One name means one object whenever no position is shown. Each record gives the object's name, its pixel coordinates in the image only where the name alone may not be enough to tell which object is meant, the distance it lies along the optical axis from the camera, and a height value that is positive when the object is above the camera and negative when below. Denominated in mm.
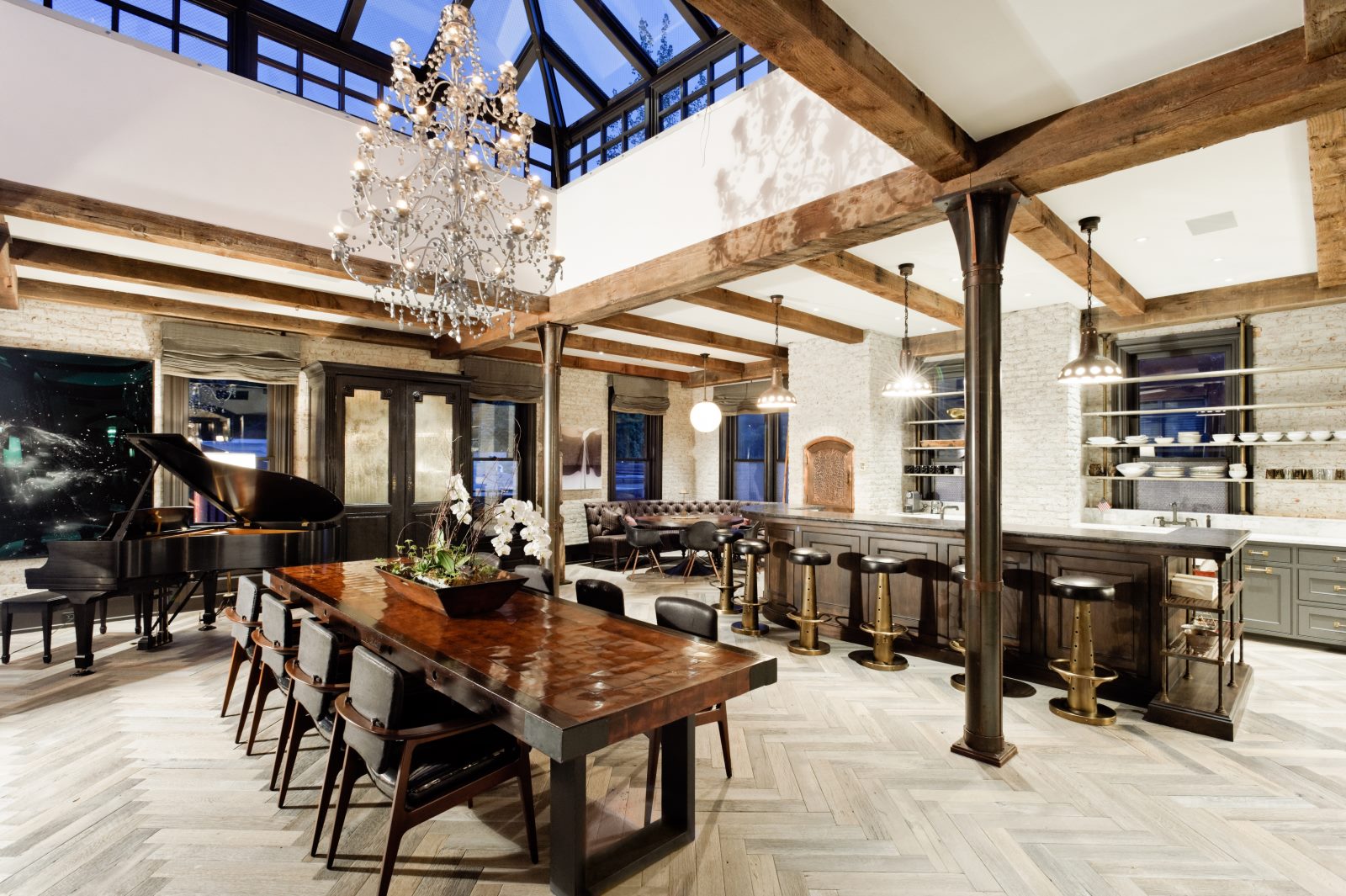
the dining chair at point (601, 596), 3283 -781
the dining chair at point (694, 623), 2777 -822
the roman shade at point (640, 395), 10016 +915
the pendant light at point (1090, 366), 4254 +593
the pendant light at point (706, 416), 8562 +473
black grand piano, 4145 -683
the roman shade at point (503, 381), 8320 +967
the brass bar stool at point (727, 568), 5758 -1157
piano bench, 4461 -1162
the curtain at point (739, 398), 9945 +866
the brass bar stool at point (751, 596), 5359 -1283
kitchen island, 3613 -1057
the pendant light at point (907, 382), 5293 +606
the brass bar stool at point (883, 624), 4434 -1269
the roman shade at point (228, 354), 6219 +1009
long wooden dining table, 1786 -775
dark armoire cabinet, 6746 +37
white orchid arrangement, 2818 -444
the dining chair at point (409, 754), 1967 -1078
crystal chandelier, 3201 +1543
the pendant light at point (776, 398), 6312 +537
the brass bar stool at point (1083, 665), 3520 -1277
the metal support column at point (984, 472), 3043 -104
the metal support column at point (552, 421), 6066 +293
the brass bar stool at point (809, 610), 4793 -1273
